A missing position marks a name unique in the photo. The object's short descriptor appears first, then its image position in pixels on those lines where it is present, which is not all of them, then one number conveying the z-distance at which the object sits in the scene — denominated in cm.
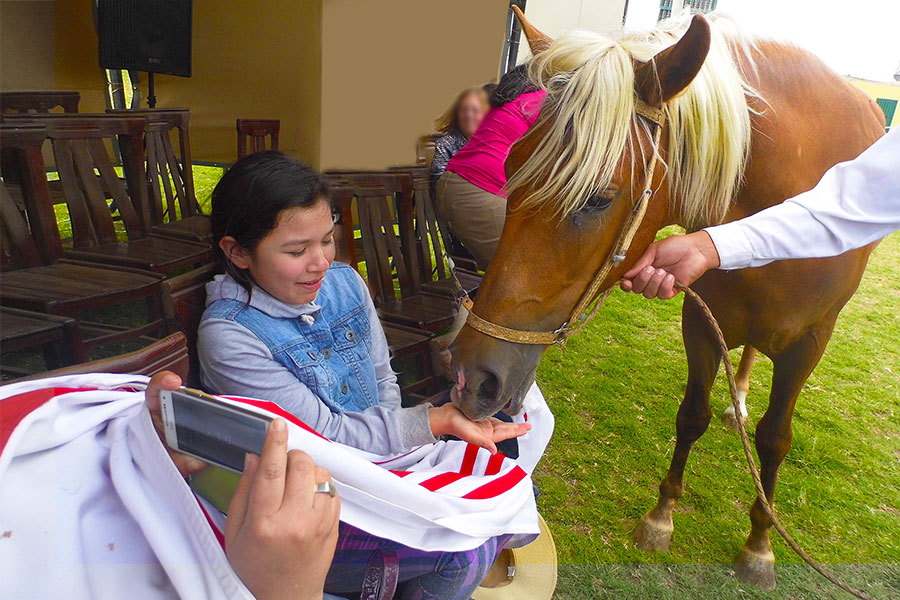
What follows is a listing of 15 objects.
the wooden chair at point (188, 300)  135
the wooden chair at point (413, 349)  231
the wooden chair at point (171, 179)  324
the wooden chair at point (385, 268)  259
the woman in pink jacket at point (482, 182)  240
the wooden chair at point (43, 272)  207
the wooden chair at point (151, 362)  96
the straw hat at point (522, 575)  166
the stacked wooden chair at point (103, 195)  259
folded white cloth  61
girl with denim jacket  120
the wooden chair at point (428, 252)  297
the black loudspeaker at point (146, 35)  429
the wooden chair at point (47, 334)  179
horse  124
